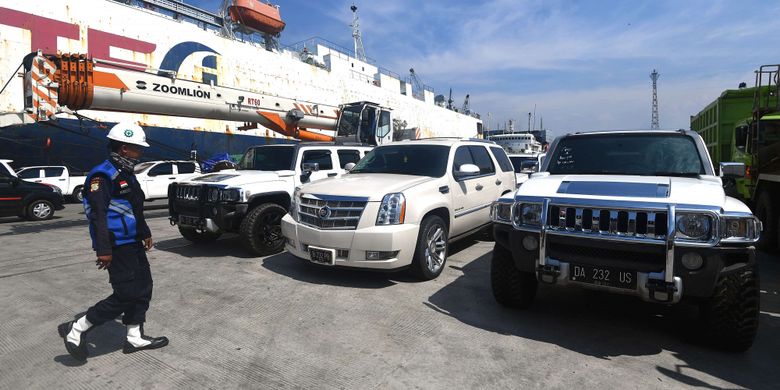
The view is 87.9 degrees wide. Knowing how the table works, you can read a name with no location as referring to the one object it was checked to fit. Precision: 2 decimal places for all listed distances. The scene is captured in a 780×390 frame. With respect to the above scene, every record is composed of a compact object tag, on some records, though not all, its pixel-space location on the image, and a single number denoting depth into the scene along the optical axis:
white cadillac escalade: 4.54
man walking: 2.87
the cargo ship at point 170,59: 15.66
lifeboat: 28.06
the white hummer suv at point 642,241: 2.80
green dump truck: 6.05
